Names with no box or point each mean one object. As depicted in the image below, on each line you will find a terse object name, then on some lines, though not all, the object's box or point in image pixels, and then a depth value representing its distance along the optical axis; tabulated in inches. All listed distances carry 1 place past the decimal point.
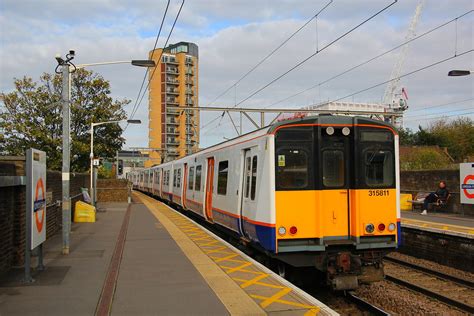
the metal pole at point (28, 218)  295.0
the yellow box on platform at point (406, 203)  866.8
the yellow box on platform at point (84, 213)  700.7
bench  766.5
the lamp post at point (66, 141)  417.4
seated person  765.3
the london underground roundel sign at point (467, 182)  675.4
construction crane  3964.6
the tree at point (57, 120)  1080.2
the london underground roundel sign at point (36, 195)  296.7
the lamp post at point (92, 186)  887.7
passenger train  310.0
